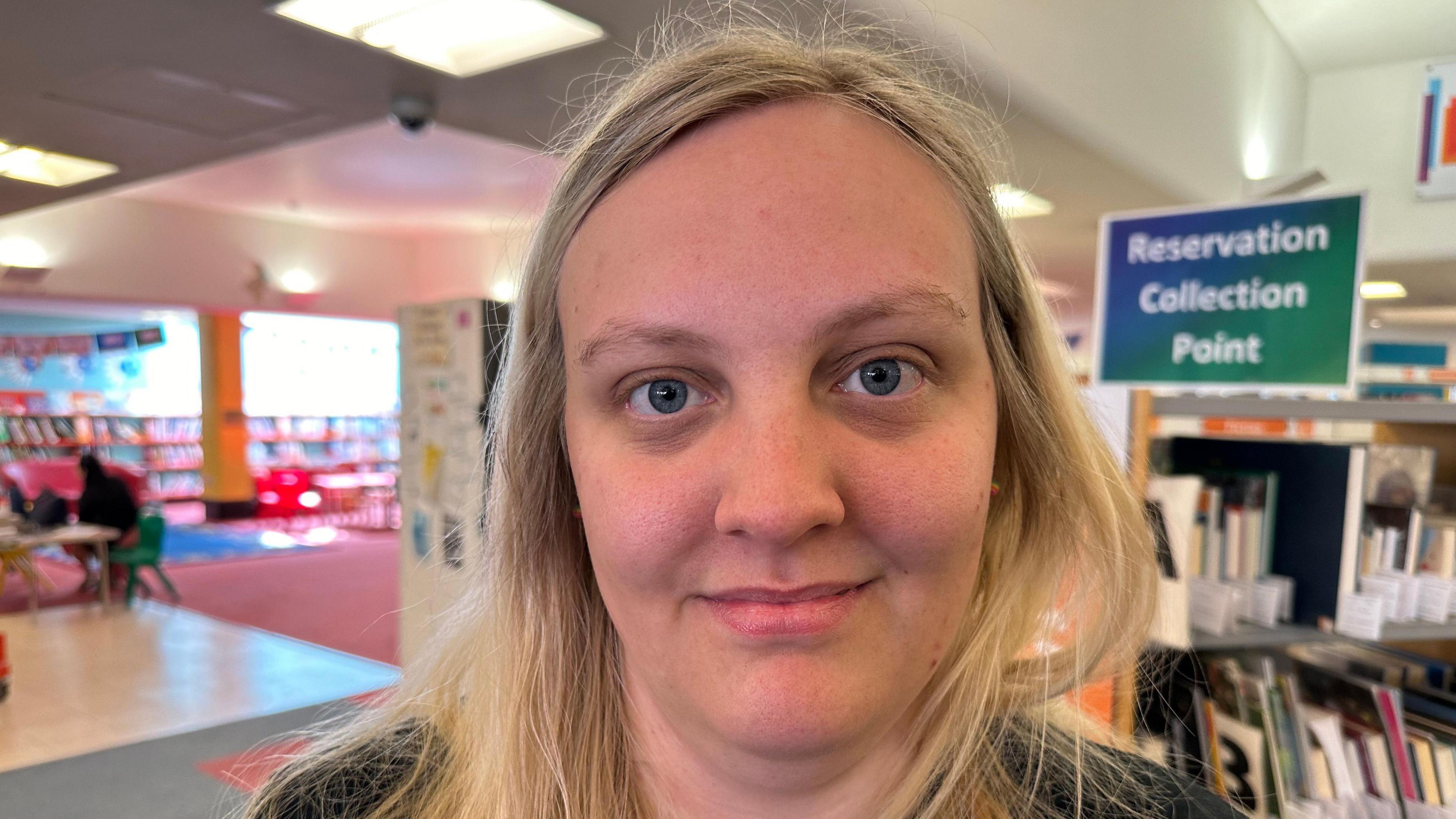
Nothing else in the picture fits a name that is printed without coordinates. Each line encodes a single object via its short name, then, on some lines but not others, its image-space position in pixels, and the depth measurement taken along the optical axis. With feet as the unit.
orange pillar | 39.11
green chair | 22.71
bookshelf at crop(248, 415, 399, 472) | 45.03
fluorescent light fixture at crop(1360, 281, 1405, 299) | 19.16
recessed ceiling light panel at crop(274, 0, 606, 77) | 9.07
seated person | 23.76
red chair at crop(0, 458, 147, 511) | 35.09
